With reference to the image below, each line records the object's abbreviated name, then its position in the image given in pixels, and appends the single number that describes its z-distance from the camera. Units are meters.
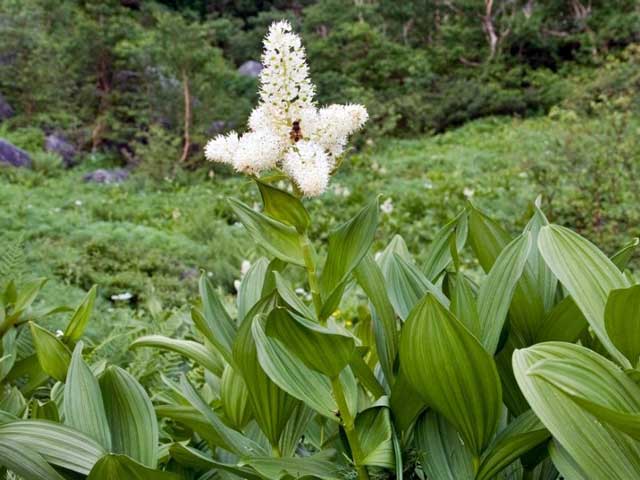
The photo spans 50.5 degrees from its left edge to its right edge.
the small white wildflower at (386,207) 5.94
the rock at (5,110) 11.37
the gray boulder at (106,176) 9.42
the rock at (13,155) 9.17
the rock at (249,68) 15.04
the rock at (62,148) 10.57
